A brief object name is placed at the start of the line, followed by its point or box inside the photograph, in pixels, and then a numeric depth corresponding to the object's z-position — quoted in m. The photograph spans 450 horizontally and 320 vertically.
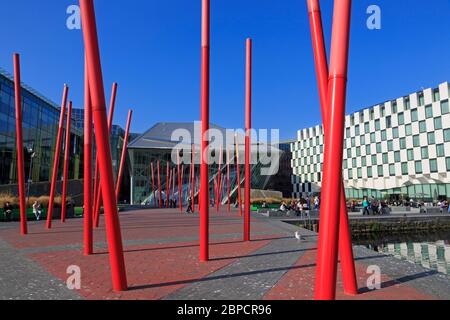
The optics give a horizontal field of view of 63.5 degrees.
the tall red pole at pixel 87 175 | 10.05
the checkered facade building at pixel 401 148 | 50.19
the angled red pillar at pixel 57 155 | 16.45
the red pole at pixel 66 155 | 17.17
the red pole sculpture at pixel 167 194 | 49.62
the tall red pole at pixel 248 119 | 12.39
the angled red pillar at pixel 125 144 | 16.56
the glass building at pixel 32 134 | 41.31
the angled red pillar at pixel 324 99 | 6.01
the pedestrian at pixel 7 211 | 24.09
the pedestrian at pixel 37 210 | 24.61
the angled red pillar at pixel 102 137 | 6.22
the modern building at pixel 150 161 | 69.25
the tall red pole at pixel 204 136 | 8.95
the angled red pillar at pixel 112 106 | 14.59
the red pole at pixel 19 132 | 14.59
